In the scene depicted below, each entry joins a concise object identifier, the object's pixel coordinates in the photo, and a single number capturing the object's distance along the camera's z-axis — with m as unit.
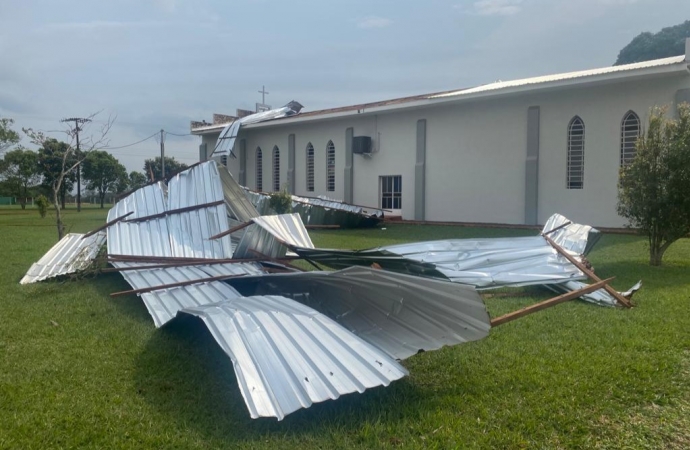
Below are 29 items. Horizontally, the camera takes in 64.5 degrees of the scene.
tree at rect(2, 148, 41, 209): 44.66
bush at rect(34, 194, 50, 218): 26.91
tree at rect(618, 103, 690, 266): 9.72
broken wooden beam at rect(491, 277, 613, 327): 4.14
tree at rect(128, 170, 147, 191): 55.80
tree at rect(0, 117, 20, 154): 36.45
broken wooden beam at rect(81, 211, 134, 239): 8.68
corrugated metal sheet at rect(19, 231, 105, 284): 7.93
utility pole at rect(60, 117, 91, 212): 13.35
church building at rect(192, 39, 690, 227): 16.14
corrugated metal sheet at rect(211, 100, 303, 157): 26.84
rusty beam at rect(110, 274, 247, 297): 6.03
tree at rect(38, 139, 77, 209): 42.82
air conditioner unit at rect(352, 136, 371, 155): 22.03
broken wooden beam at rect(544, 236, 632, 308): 5.77
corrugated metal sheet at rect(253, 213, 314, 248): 6.57
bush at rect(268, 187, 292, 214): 18.25
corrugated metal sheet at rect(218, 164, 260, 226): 9.05
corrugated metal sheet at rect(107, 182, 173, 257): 7.86
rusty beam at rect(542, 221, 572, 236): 7.93
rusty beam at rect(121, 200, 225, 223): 8.62
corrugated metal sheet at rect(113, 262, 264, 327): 5.52
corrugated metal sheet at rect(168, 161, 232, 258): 7.78
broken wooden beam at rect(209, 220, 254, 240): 6.82
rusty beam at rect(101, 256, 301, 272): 7.07
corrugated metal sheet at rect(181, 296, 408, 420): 3.31
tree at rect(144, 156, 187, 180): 52.30
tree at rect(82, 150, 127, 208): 50.91
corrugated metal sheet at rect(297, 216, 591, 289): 5.71
